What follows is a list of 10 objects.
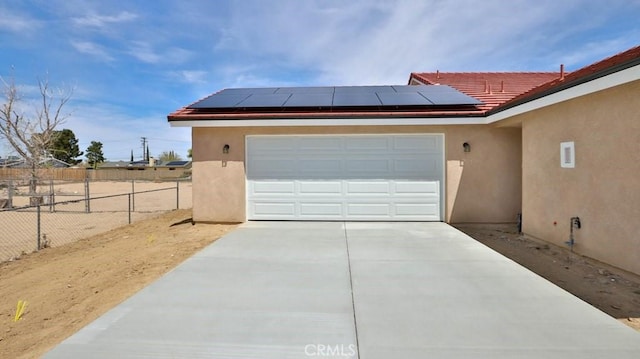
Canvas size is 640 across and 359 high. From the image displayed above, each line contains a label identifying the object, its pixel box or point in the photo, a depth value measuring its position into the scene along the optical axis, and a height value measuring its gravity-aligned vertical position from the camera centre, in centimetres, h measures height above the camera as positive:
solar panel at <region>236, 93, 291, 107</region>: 882 +226
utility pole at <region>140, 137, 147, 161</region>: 8774 +905
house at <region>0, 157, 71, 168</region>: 2028 +114
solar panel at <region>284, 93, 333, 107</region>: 871 +223
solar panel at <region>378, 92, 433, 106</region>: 850 +217
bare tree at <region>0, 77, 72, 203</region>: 1953 +281
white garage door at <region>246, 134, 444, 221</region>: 858 -1
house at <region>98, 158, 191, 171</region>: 6078 +232
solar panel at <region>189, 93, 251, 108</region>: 891 +227
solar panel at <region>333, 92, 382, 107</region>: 860 +223
